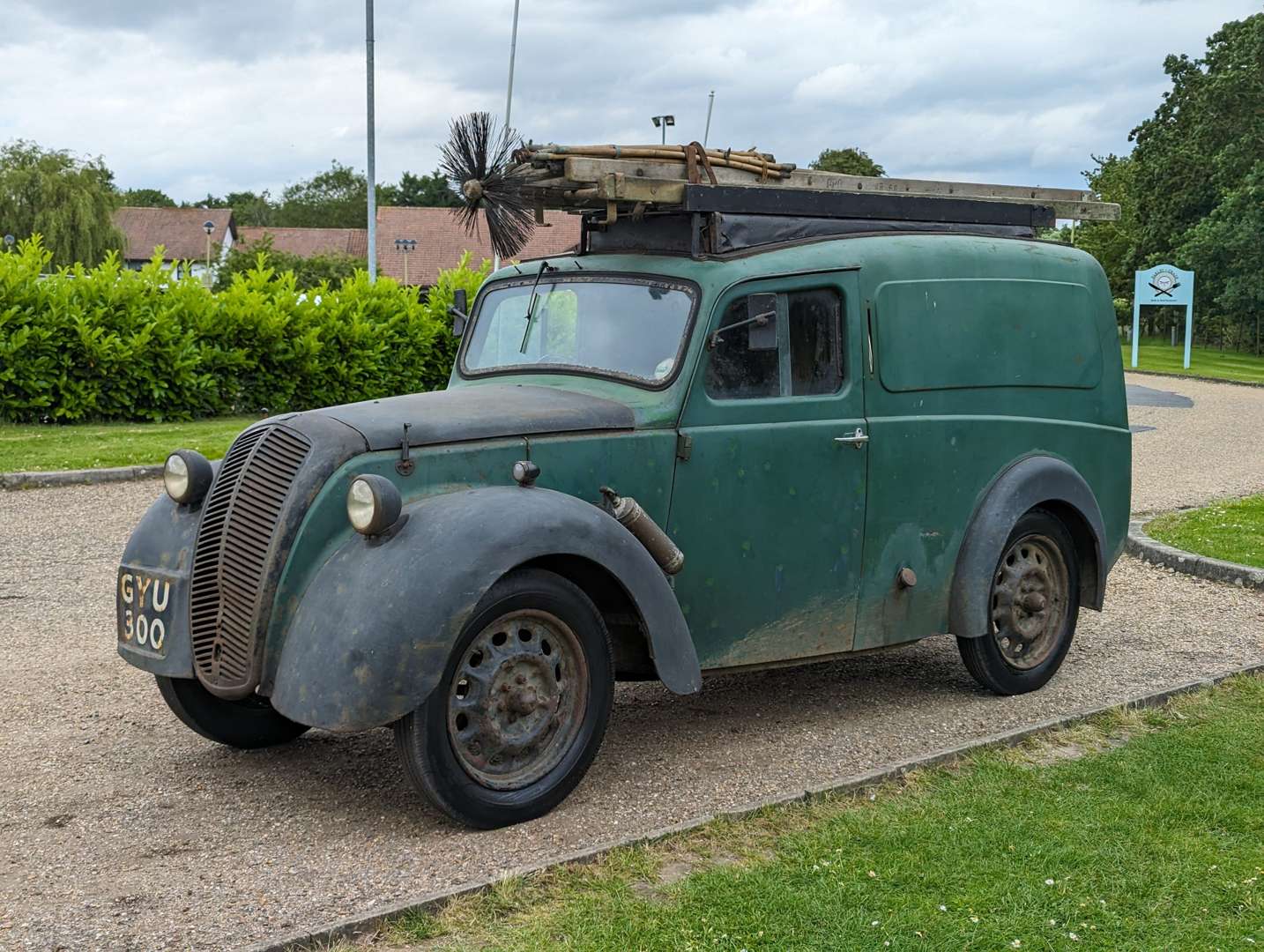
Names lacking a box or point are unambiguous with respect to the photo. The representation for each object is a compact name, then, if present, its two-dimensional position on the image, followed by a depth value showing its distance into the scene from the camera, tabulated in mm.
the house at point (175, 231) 87375
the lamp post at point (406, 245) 56406
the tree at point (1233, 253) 45938
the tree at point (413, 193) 102875
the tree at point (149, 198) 116938
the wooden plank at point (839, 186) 5805
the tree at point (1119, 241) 57438
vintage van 4906
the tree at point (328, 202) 96312
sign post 37719
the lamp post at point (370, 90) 26531
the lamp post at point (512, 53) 32531
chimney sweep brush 6406
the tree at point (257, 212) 101812
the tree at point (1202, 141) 50719
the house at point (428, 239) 61531
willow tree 55438
